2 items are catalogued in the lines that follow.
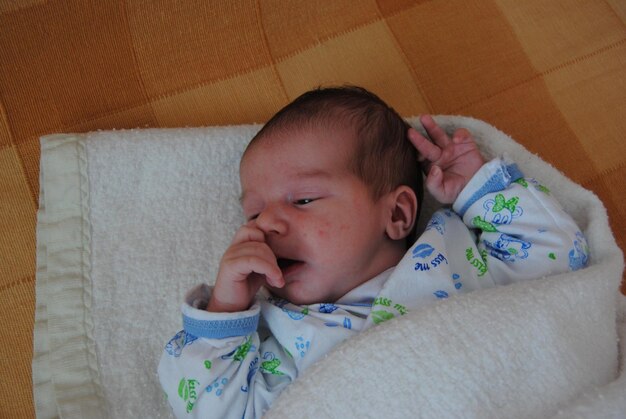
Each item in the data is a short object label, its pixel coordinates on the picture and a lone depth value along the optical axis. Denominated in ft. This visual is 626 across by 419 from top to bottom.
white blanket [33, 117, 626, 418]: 1.99
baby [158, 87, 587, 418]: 2.14
